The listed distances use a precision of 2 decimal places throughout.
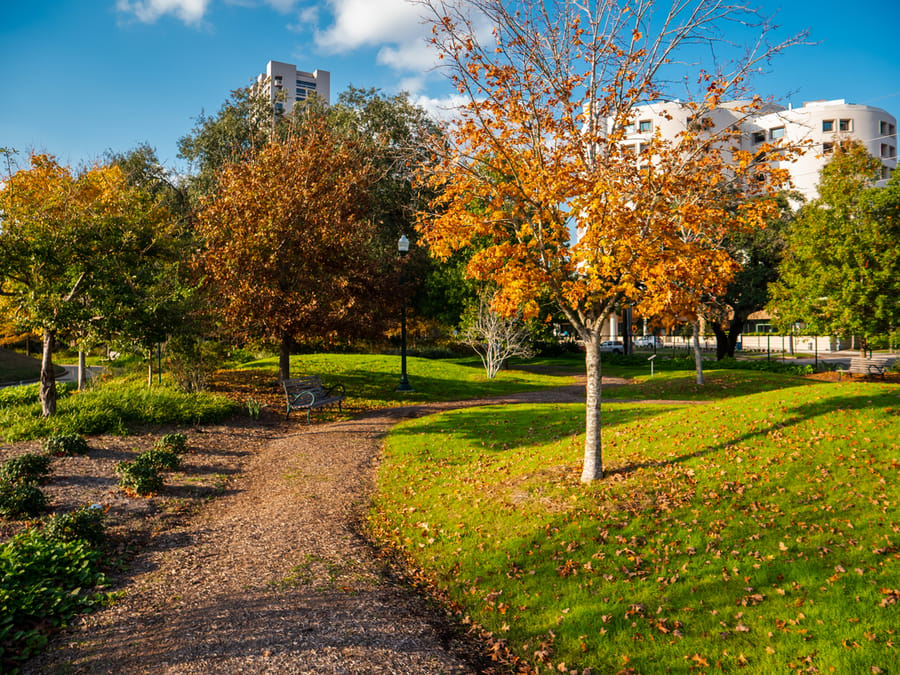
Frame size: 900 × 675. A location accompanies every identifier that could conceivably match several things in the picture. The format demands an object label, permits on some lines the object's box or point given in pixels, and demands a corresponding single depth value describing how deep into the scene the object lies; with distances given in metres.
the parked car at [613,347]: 45.16
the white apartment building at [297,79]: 91.88
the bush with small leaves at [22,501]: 6.65
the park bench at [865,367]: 22.03
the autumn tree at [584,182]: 6.91
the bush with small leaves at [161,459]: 8.58
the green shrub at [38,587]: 4.23
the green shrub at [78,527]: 5.89
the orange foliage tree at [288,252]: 15.57
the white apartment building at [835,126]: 56.62
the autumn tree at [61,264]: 10.77
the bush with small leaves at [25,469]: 7.52
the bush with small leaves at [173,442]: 9.41
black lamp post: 17.64
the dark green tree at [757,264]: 29.47
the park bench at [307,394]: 14.57
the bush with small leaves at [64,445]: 9.15
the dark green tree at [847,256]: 17.55
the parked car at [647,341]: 55.91
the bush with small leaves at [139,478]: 7.90
